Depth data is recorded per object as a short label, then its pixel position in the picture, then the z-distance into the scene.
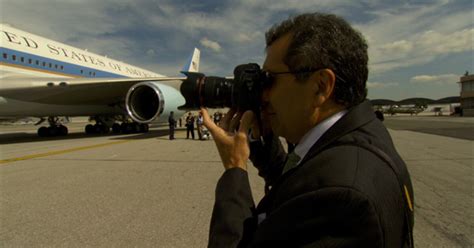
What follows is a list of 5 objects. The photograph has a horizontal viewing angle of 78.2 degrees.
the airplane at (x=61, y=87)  9.02
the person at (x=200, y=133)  12.27
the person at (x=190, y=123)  12.82
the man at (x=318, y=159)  0.75
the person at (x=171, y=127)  10.73
